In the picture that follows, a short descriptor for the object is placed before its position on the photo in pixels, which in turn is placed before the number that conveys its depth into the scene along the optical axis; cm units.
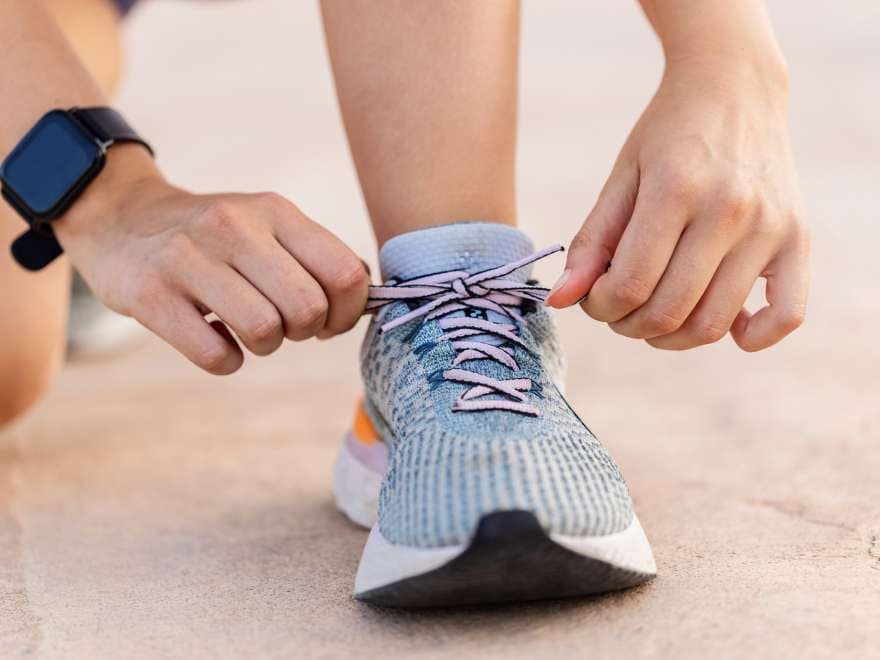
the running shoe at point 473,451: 65
